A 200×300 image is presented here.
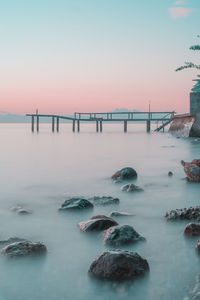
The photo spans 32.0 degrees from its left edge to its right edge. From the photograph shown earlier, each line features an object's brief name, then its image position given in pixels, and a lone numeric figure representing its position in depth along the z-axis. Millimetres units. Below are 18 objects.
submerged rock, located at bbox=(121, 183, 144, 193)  6184
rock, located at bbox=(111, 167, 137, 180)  7655
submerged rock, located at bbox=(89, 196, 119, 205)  5230
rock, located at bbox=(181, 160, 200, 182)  6945
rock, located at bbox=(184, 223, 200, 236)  3566
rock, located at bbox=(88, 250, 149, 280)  2582
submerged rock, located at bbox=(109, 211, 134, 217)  4454
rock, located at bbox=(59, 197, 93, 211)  4781
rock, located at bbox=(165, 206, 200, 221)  4168
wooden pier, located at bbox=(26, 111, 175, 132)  43406
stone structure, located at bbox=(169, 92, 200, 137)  26172
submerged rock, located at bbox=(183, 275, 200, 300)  2270
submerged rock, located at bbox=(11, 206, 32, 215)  4684
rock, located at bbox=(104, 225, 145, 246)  3348
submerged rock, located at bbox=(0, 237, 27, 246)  3417
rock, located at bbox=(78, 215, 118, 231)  3783
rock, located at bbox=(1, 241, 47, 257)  3043
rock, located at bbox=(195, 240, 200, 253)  3100
